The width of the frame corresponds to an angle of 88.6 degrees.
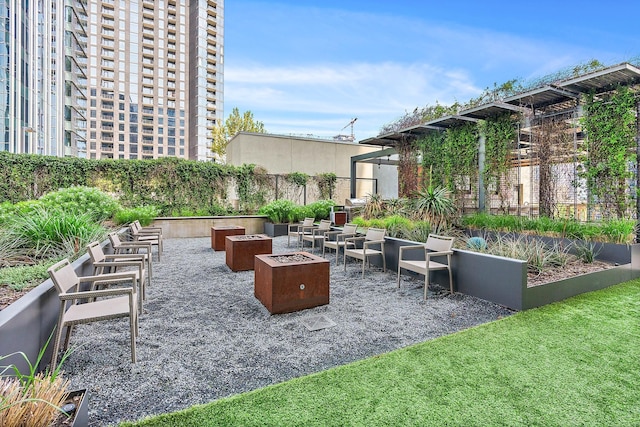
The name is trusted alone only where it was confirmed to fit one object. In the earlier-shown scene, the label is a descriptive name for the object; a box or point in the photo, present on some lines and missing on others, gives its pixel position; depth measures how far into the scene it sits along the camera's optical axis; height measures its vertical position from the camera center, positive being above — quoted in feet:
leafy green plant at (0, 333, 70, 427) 4.27 -2.76
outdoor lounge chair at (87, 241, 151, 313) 11.57 -2.12
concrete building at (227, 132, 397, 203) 50.34 +8.16
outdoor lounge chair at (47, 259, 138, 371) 7.58 -2.66
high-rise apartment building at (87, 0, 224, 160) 191.01 +78.97
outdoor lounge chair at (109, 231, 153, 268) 15.55 -1.98
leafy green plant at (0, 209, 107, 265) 13.24 -1.42
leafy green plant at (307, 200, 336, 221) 37.88 -0.27
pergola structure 21.84 +8.53
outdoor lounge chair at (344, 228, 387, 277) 17.56 -2.24
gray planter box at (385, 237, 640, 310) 12.24 -3.08
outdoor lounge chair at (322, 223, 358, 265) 21.04 -1.79
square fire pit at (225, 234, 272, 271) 19.01 -2.65
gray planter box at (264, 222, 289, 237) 35.09 -2.54
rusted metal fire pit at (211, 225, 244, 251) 25.90 -2.47
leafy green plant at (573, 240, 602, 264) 17.54 -2.28
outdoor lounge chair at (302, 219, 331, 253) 24.49 -1.69
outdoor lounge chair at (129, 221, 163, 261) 20.99 -1.99
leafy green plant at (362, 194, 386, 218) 29.25 -0.07
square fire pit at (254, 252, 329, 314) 11.85 -2.90
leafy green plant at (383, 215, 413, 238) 21.17 -1.24
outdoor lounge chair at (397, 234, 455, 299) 13.65 -2.08
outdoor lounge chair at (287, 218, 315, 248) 27.43 -1.83
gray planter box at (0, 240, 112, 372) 6.38 -2.66
